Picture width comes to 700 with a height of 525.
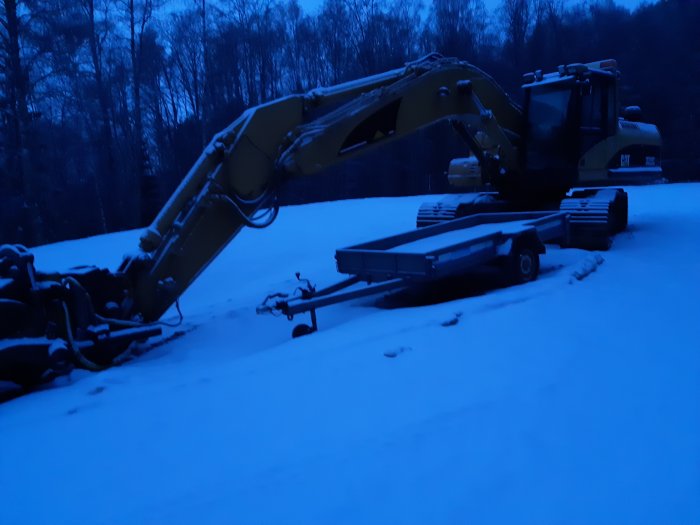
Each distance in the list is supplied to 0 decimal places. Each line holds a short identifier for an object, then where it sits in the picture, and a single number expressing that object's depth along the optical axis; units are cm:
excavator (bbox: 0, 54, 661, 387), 521
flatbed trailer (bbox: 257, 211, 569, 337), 604
